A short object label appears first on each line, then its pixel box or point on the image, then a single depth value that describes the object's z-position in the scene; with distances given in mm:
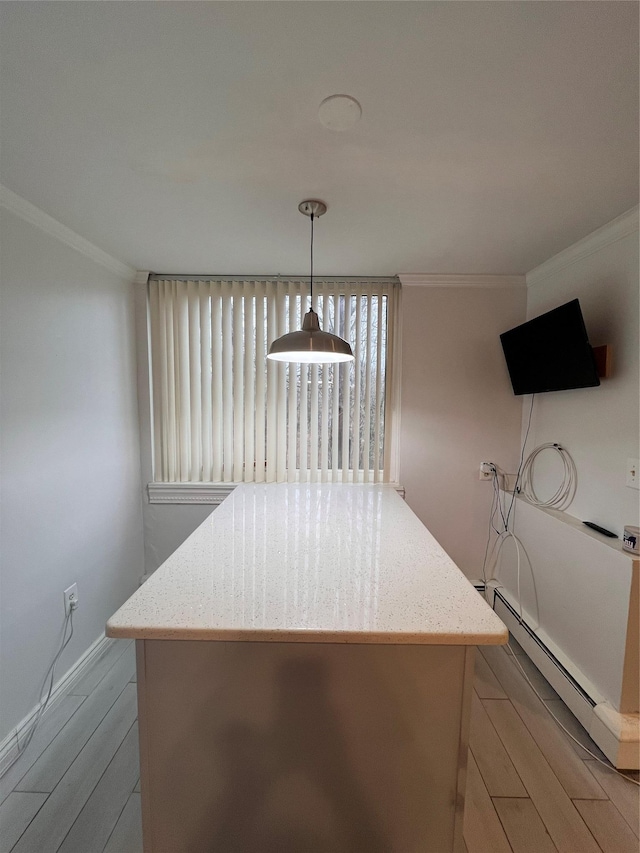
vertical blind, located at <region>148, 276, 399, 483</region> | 2584
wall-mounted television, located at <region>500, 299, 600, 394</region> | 1736
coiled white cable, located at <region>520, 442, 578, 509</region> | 2025
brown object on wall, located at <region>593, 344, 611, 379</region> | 1712
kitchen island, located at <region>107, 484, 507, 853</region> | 911
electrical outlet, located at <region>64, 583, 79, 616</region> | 1830
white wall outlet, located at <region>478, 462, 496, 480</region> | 2566
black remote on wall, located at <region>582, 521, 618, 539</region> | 1709
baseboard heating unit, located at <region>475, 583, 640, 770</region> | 1449
